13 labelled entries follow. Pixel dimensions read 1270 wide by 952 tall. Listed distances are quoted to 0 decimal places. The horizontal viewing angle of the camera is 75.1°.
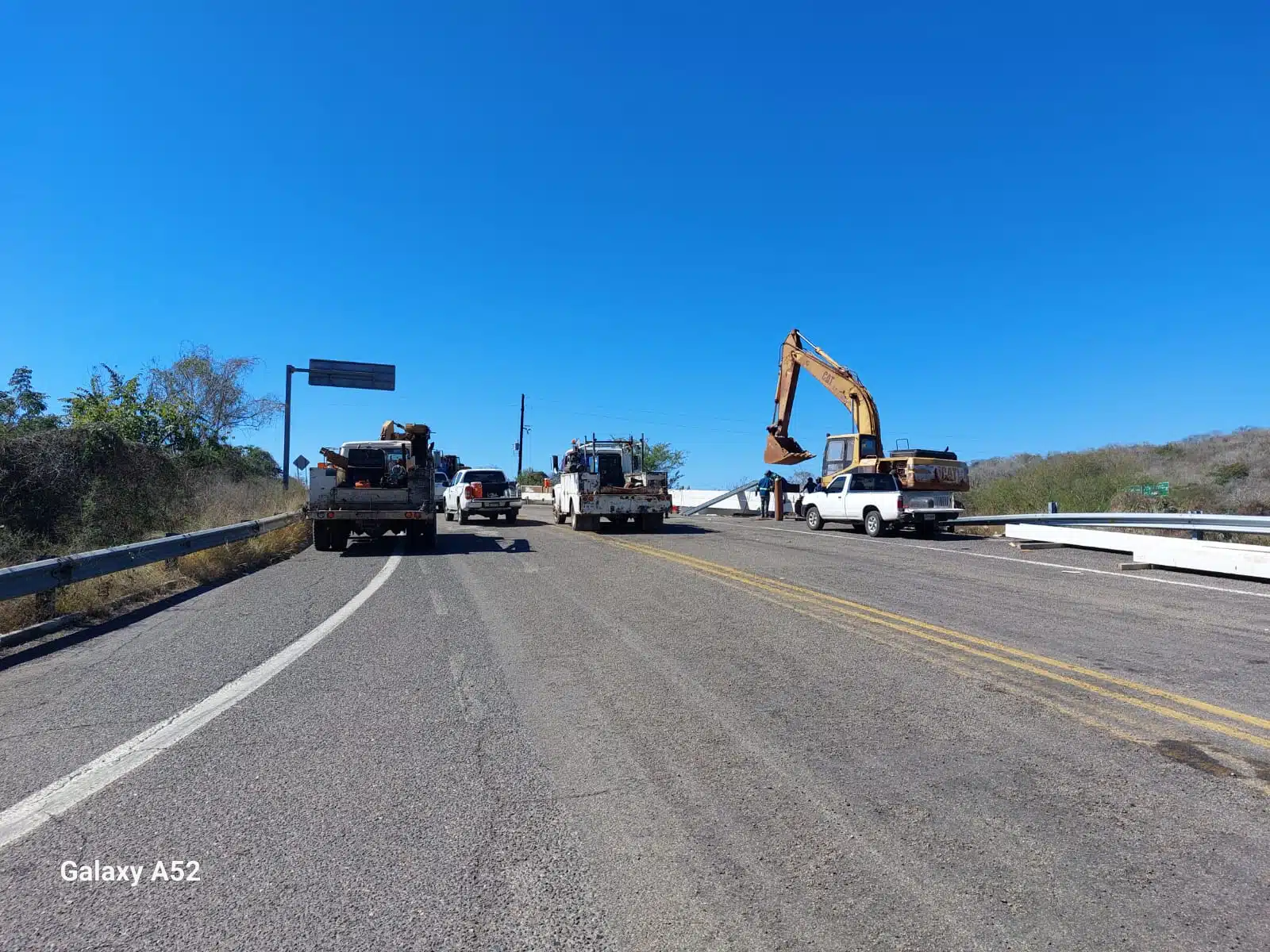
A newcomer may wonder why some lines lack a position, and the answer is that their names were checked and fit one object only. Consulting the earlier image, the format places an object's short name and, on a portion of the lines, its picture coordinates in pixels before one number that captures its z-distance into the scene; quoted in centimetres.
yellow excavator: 2377
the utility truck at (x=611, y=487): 2441
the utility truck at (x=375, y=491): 1803
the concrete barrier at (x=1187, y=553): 1272
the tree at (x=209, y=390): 4119
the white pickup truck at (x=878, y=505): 2233
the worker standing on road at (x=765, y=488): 3309
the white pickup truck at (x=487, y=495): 2920
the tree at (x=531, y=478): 8448
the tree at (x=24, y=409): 1928
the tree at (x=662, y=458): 7706
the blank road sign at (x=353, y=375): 3975
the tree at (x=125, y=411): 2594
